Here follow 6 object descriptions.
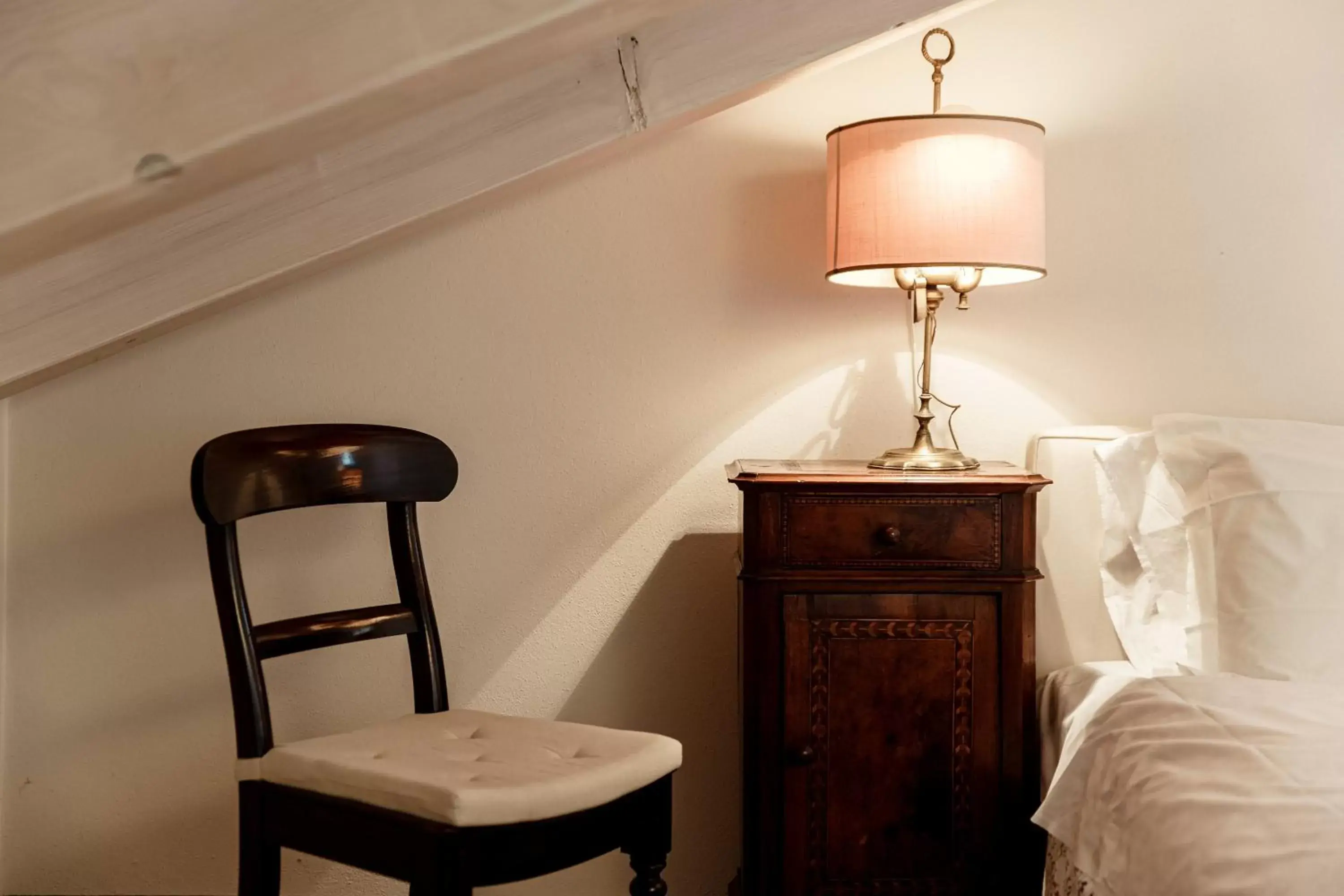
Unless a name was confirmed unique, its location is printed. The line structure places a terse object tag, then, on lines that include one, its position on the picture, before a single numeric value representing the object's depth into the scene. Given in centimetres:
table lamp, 180
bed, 123
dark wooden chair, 139
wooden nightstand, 177
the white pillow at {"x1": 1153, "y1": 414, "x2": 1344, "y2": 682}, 172
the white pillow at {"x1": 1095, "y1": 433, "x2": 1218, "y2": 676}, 196
